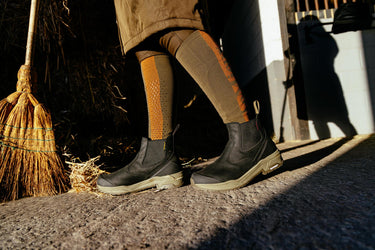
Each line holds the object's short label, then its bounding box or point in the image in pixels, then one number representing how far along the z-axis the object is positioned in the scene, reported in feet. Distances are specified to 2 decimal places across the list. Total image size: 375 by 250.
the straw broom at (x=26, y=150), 3.22
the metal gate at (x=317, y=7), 6.57
